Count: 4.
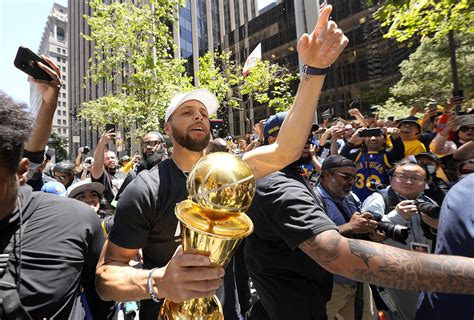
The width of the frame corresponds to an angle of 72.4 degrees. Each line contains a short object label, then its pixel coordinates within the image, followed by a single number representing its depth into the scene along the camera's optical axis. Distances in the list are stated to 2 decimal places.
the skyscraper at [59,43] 117.81
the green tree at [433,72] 20.48
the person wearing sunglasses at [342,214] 3.35
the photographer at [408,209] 2.80
